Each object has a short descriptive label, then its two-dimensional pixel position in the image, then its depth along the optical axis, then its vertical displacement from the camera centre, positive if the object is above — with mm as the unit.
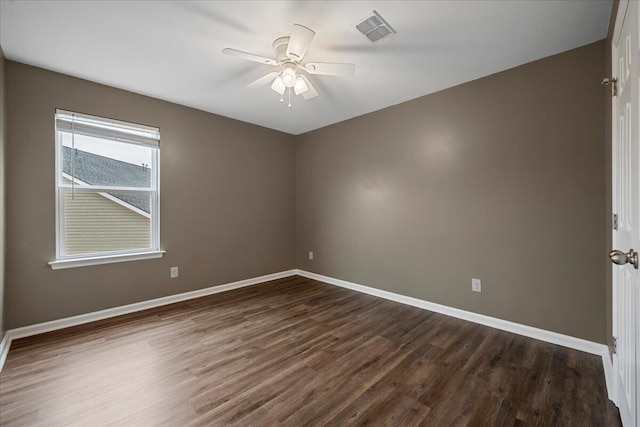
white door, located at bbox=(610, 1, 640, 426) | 1090 +27
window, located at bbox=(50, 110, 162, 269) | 2717 +239
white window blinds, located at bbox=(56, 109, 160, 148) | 2697 +908
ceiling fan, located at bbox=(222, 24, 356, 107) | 1846 +1143
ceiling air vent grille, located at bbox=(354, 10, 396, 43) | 1868 +1345
